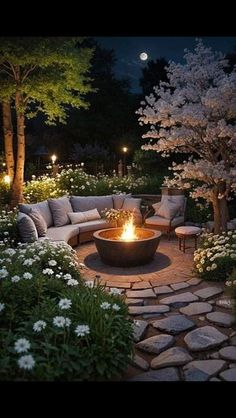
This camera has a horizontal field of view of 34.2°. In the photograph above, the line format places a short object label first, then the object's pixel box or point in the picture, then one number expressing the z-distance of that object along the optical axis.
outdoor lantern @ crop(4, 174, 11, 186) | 11.41
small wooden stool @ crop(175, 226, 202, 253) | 8.02
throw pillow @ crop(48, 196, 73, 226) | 8.83
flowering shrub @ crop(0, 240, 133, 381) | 3.04
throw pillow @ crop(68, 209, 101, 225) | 9.05
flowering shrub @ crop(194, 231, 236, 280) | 6.32
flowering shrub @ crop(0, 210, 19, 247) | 7.23
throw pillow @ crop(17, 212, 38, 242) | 7.15
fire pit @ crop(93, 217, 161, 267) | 7.21
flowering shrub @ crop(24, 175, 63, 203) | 11.43
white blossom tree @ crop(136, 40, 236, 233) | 7.11
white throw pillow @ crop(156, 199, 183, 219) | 9.35
